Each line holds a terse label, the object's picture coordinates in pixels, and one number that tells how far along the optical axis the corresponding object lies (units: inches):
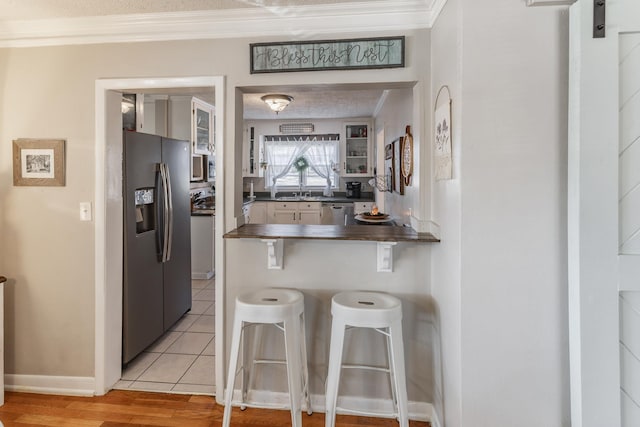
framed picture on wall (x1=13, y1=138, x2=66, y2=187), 87.7
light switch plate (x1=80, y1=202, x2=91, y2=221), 87.9
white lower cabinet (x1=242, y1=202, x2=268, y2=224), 237.3
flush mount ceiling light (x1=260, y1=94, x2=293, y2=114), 165.0
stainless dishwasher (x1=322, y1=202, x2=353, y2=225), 232.7
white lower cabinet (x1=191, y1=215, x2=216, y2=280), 182.2
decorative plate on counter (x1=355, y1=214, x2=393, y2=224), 118.9
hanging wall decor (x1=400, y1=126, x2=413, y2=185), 98.8
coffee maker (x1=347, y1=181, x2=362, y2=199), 246.2
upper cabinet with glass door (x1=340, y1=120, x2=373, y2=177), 245.8
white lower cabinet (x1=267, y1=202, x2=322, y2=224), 232.1
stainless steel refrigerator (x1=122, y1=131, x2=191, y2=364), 98.5
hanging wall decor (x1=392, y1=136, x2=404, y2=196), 122.3
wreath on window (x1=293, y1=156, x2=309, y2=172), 254.1
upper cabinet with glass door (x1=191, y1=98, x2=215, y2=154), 184.0
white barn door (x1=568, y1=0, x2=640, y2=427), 51.9
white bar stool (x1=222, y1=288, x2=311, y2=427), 70.1
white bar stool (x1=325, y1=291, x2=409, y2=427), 67.1
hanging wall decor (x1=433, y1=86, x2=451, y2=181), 64.9
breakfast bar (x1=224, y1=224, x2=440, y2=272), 74.9
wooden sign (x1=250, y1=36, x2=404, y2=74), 79.7
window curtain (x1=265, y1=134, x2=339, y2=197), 252.8
